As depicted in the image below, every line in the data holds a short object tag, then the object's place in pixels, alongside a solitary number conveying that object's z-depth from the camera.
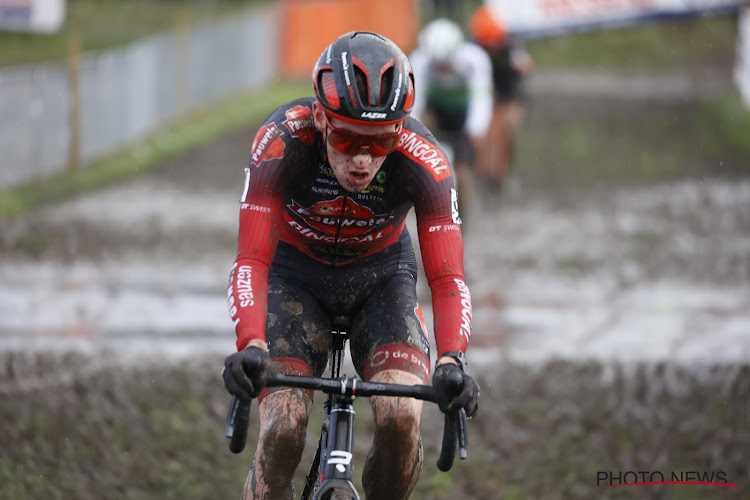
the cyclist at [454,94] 21.61
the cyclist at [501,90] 30.95
